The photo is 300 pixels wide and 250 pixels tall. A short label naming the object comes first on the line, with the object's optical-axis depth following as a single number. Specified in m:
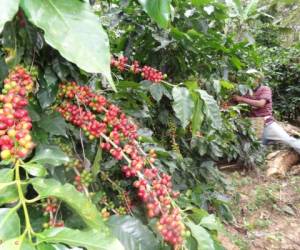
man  4.58
